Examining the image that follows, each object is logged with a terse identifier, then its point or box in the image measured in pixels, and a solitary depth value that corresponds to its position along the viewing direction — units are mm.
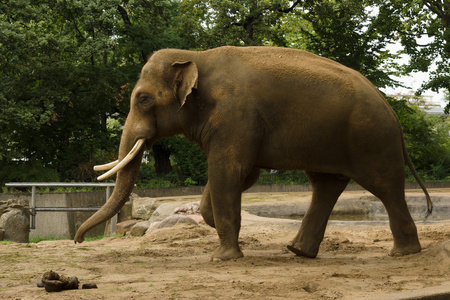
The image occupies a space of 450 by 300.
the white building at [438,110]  97969
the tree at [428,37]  25781
